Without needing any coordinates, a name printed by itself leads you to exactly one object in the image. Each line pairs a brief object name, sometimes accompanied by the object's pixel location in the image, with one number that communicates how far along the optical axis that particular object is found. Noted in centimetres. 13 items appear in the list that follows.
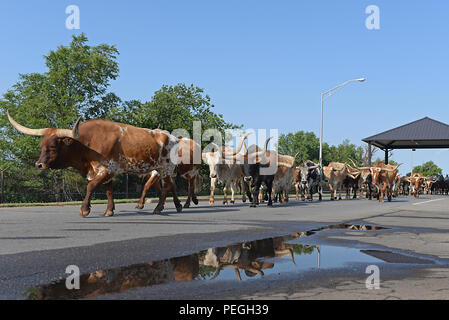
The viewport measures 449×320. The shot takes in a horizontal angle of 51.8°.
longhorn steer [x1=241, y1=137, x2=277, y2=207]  1992
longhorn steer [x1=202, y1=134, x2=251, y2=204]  1972
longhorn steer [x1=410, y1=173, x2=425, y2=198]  4012
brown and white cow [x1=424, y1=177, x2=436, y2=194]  6284
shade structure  4941
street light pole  3779
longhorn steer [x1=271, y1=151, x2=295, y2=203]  2305
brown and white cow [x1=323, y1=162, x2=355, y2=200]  3300
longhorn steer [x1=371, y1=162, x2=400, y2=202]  2695
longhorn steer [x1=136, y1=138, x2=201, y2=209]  1641
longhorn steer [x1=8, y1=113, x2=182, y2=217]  1285
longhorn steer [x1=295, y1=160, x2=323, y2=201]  2903
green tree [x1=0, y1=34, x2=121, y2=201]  2791
